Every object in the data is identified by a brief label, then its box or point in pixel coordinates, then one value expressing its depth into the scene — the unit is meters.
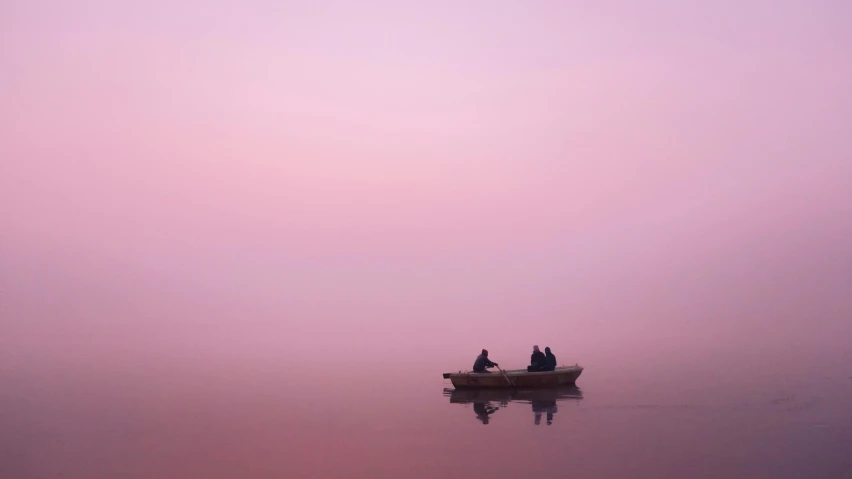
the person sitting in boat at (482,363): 28.27
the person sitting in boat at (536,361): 27.86
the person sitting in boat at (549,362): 28.06
